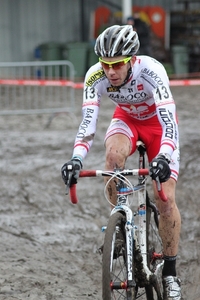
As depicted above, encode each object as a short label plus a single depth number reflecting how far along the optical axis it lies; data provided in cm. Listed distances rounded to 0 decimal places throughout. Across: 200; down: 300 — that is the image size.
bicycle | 909
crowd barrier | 2880
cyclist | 1000
